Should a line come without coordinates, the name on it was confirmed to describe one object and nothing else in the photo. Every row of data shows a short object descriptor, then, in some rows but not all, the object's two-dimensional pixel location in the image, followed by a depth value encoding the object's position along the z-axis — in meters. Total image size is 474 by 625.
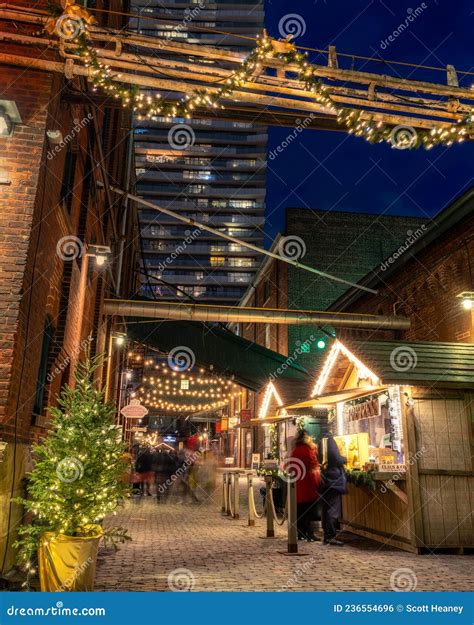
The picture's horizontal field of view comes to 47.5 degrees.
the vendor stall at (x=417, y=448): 9.91
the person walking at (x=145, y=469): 21.14
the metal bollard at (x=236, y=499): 14.70
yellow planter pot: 5.98
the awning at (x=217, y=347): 19.17
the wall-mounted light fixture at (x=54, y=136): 8.14
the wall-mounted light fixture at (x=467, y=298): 12.15
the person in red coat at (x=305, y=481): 11.05
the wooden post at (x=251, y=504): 13.25
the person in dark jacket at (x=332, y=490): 10.83
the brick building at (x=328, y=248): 29.05
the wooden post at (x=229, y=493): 15.46
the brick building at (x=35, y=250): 7.09
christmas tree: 6.29
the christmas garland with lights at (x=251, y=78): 8.43
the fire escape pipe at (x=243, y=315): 16.62
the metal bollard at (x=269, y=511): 11.24
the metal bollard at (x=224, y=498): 16.16
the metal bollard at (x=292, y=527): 9.31
